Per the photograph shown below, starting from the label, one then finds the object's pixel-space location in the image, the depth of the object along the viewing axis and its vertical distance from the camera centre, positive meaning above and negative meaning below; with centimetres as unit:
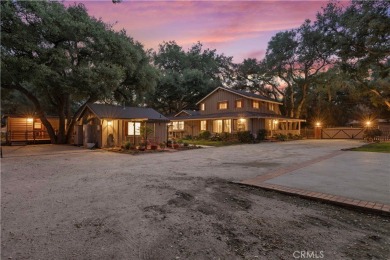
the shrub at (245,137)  2441 -69
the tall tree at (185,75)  4162 +1060
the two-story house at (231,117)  2806 +167
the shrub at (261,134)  2658 -41
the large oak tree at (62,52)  1616 +653
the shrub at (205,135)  2730 -52
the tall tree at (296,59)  3466 +1122
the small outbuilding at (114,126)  1869 +42
